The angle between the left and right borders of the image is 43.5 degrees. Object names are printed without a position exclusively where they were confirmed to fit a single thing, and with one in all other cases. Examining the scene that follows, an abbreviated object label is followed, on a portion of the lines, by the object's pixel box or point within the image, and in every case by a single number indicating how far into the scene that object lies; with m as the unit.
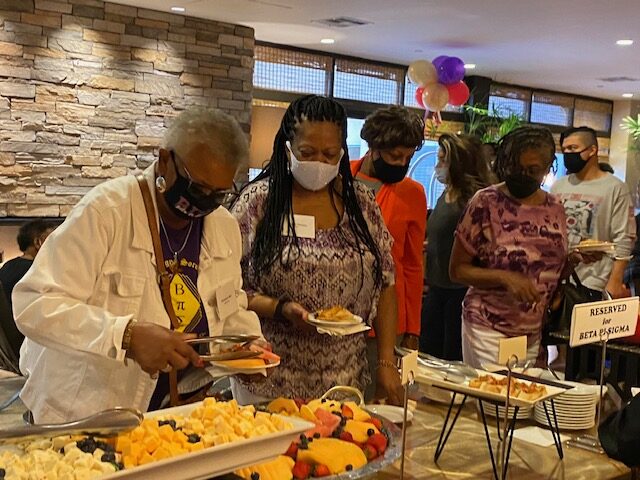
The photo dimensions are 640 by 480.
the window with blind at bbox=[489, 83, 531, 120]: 9.66
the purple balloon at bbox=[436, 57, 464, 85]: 6.96
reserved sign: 1.90
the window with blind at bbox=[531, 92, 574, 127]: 10.51
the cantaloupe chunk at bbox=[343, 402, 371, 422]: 1.53
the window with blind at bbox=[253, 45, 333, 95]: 7.50
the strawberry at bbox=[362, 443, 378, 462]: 1.41
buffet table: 1.68
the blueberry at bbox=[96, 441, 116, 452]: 1.16
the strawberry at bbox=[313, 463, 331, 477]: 1.31
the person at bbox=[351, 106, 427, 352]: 2.59
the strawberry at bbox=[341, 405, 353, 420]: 1.53
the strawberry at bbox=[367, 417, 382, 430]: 1.52
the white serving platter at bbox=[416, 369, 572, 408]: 1.72
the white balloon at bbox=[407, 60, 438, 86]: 7.02
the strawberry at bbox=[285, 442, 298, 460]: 1.36
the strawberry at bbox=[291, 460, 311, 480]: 1.31
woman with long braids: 1.98
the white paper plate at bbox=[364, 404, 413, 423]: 1.87
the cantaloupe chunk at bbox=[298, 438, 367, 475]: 1.33
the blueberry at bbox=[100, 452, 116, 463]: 1.11
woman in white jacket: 1.44
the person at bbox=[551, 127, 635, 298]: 3.76
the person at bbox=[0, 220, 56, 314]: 3.54
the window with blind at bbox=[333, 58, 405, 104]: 8.24
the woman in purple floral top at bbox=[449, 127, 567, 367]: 2.36
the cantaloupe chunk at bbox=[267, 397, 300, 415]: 1.55
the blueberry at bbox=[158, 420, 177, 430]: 1.26
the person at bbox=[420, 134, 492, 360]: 4.00
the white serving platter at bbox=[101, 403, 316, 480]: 1.09
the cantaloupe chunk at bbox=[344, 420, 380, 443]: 1.45
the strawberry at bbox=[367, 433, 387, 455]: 1.43
